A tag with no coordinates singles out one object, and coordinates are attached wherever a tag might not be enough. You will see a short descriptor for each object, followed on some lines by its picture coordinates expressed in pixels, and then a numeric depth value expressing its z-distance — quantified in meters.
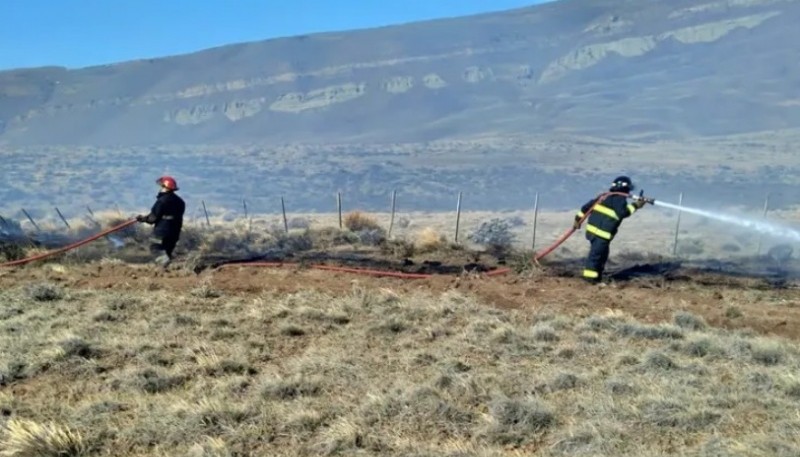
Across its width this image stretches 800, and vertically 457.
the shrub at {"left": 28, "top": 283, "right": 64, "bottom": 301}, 11.32
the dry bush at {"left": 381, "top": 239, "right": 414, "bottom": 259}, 17.48
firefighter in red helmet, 13.54
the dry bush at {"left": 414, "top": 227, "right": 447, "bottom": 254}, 17.88
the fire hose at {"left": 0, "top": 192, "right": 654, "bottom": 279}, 13.10
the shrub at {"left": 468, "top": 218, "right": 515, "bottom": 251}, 21.42
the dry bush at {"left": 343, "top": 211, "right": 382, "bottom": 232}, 22.35
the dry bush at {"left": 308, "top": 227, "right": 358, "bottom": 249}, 19.41
